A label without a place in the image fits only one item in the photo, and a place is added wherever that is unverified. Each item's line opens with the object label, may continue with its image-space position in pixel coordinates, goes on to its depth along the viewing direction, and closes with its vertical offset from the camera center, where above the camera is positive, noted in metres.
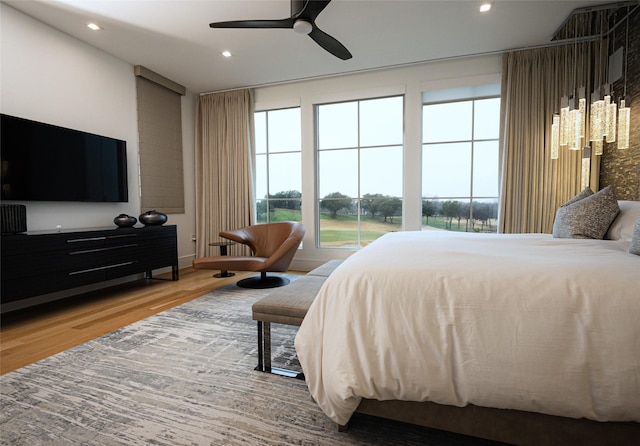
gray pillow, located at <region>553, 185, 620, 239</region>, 2.06 -0.09
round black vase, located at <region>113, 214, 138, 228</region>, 3.60 -0.18
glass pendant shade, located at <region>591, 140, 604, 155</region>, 2.78 +0.52
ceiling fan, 2.25 +1.46
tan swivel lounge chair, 3.61 -0.62
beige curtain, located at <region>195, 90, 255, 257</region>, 4.92 +0.66
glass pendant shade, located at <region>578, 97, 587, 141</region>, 2.63 +0.81
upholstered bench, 1.70 -0.61
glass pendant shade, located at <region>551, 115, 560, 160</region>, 2.99 +0.69
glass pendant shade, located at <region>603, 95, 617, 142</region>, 2.58 +0.71
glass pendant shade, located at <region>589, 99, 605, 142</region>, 2.61 +0.72
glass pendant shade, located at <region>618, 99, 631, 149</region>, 2.53 +0.65
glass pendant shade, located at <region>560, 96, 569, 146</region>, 2.75 +0.75
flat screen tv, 2.80 +0.45
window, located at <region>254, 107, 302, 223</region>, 5.02 +0.66
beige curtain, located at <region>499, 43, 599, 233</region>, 3.55 +0.80
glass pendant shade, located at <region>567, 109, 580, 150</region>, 2.67 +0.66
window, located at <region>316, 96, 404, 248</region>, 4.64 +0.59
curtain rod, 3.45 +1.91
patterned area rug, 1.32 -1.01
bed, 0.98 -0.50
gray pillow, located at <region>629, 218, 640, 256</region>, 1.40 -0.19
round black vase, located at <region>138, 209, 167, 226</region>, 3.92 -0.17
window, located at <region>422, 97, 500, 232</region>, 4.14 +0.56
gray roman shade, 4.26 +0.95
